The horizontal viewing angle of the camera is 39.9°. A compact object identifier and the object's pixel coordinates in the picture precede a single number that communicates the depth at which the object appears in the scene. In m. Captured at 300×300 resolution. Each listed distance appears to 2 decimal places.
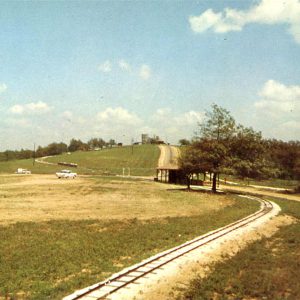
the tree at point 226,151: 58.91
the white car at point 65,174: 88.56
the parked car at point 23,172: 108.50
